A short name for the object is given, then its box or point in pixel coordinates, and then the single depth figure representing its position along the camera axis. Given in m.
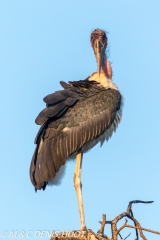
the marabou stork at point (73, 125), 22.23
